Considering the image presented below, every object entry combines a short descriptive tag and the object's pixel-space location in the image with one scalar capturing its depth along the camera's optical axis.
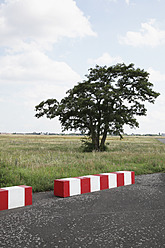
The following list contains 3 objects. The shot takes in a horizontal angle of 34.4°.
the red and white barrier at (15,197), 5.48
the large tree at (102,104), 23.92
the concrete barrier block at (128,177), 8.33
